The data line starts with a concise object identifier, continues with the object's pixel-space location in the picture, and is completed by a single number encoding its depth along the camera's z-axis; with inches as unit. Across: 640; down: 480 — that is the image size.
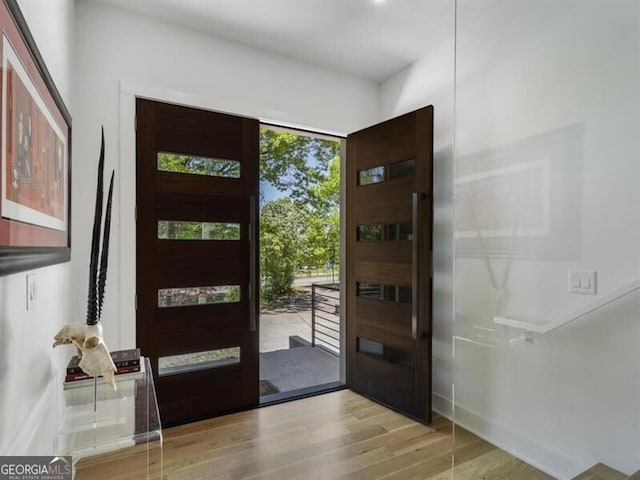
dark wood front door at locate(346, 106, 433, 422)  98.1
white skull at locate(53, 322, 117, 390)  49.3
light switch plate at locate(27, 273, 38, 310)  47.3
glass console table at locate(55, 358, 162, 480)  46.6
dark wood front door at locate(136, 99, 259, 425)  94.9
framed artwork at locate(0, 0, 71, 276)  35.1
